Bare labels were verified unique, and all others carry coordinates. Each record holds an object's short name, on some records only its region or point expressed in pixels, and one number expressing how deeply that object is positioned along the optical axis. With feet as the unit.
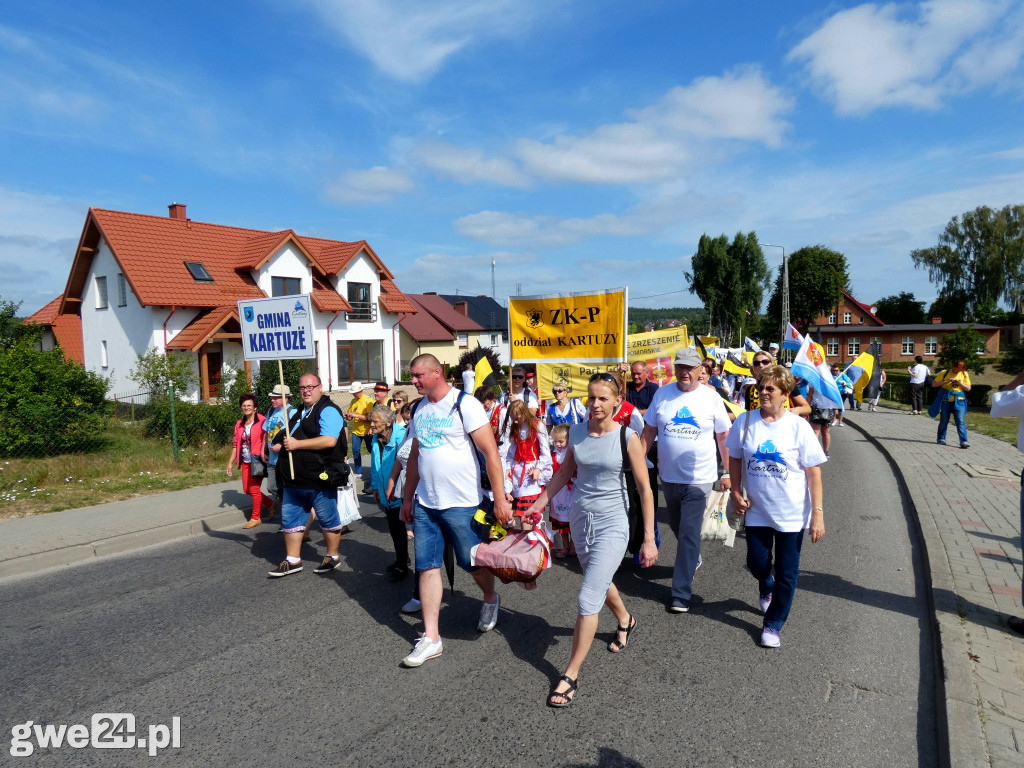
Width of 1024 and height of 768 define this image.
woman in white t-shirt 13.98
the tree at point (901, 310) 273.33
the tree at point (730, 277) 203.82
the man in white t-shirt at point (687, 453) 16.28
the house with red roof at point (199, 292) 80.02
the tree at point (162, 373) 57.00
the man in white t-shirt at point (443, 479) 14.11
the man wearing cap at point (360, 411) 27.17
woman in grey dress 12.68
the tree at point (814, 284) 215.72
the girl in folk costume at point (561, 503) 18.48
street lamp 109.01
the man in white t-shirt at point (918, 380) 67.41
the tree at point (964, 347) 85.34
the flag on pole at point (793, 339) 36.15
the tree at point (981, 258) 184.85
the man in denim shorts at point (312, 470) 18.51
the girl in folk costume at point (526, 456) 19.31
